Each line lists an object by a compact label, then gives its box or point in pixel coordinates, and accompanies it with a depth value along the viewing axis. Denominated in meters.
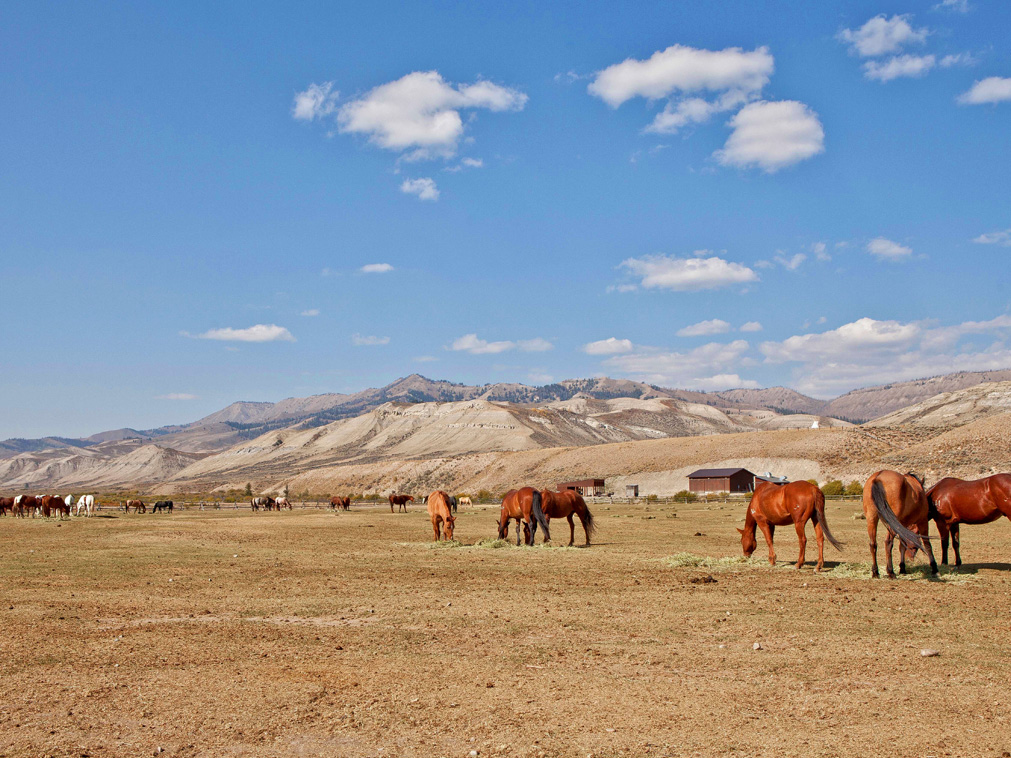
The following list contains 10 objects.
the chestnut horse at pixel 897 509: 16.91
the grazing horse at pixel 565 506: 27.56
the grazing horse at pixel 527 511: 26.41
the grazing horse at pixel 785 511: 18.69
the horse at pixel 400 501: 65.69
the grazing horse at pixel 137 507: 68.62
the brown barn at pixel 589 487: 96.56
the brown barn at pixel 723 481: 90.31
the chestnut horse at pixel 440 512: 28.73
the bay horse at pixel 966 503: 17.77
